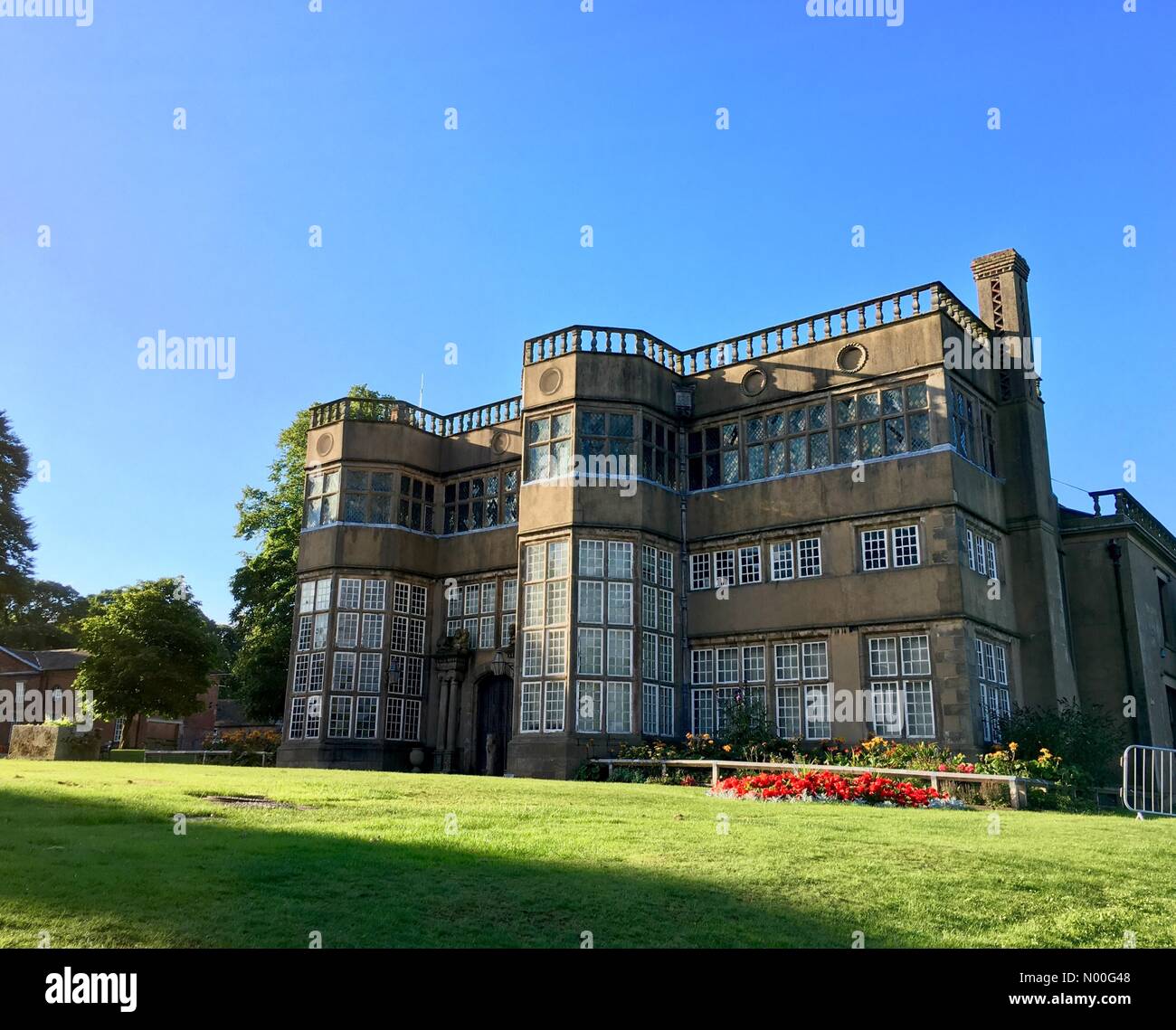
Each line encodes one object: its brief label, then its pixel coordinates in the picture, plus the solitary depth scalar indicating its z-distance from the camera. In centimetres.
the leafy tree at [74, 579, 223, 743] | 4022
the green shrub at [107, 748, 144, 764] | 3429
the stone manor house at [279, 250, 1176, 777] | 2409
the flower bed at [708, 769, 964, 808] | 1725
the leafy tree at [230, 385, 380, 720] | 3794
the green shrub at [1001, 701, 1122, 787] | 2250
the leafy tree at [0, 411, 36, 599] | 6569
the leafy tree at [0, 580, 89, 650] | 6762
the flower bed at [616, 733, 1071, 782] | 2055
